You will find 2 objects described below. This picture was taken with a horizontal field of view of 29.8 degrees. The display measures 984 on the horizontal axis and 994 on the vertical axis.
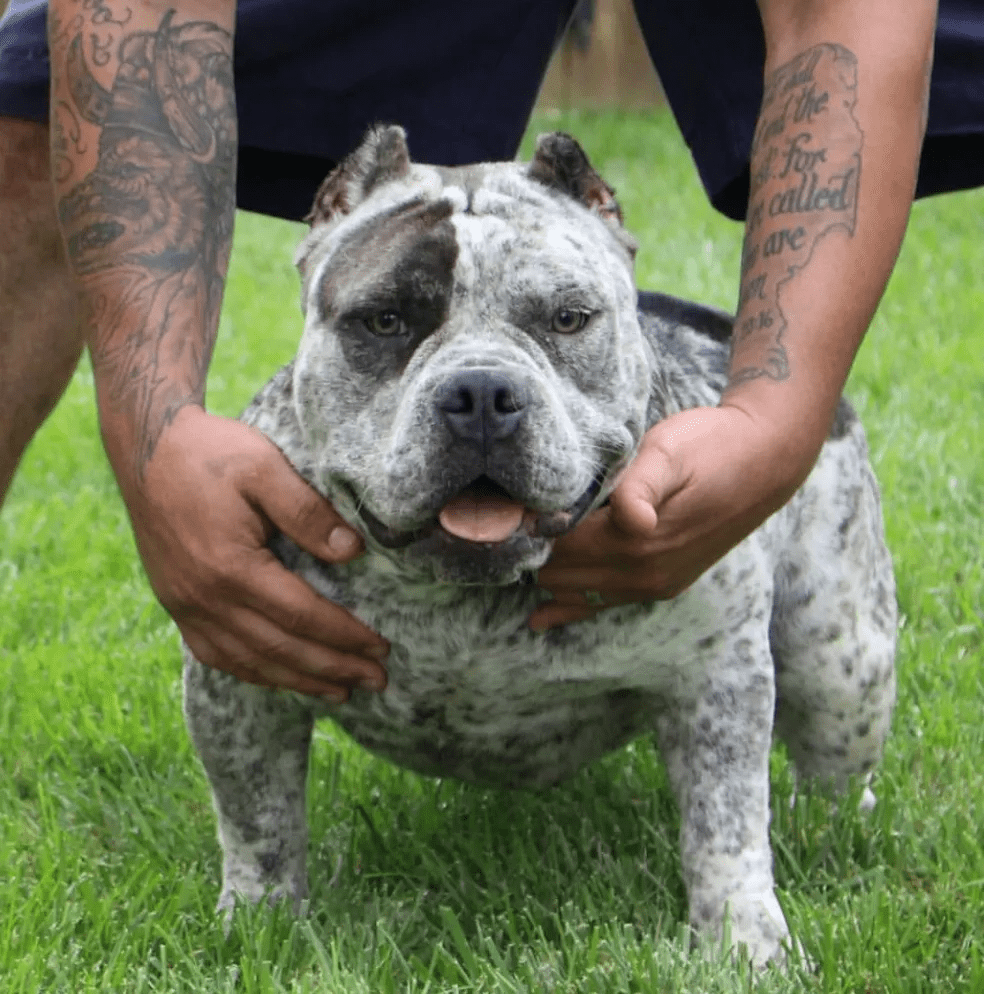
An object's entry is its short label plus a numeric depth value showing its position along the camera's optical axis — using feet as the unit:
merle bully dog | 9.11
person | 9.16
